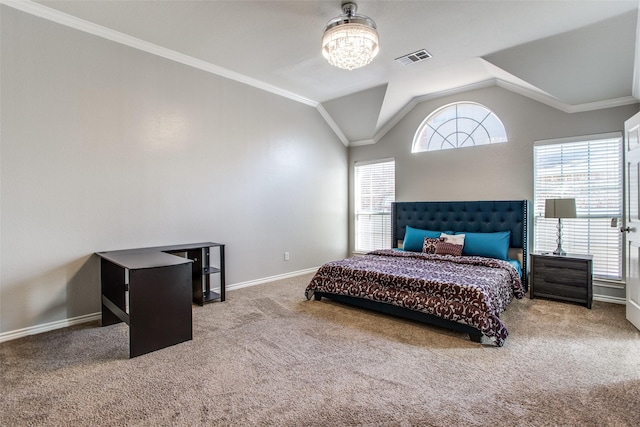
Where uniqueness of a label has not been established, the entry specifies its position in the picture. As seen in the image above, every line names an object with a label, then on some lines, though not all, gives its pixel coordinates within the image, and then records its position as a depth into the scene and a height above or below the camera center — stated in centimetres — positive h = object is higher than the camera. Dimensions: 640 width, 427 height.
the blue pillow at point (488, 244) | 406 -45
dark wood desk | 247 -71
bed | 280 -64
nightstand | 355 -77
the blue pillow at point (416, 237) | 464 -40
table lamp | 365 -2
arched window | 458 +120
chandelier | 273 +146
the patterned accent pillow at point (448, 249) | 421 -51
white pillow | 428 -38
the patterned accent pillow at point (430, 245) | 441 -48
